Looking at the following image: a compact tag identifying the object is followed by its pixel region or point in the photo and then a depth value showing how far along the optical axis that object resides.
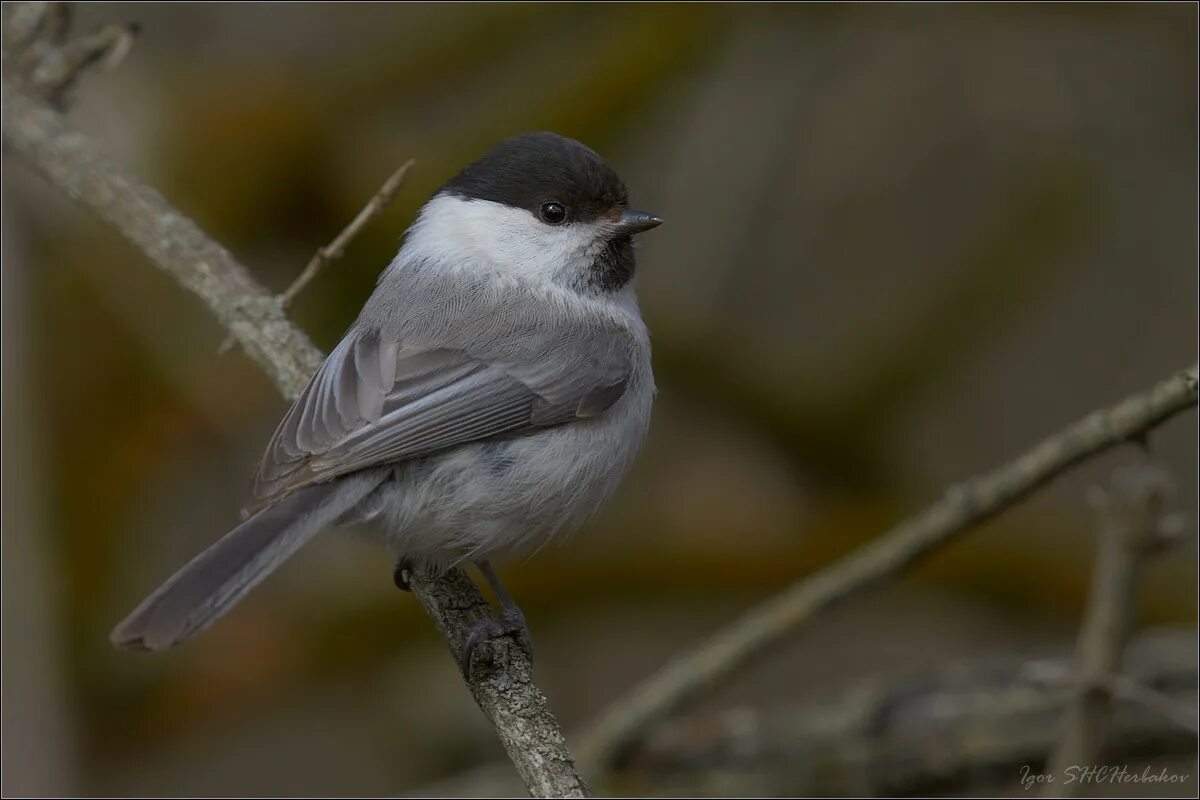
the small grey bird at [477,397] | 4.38
